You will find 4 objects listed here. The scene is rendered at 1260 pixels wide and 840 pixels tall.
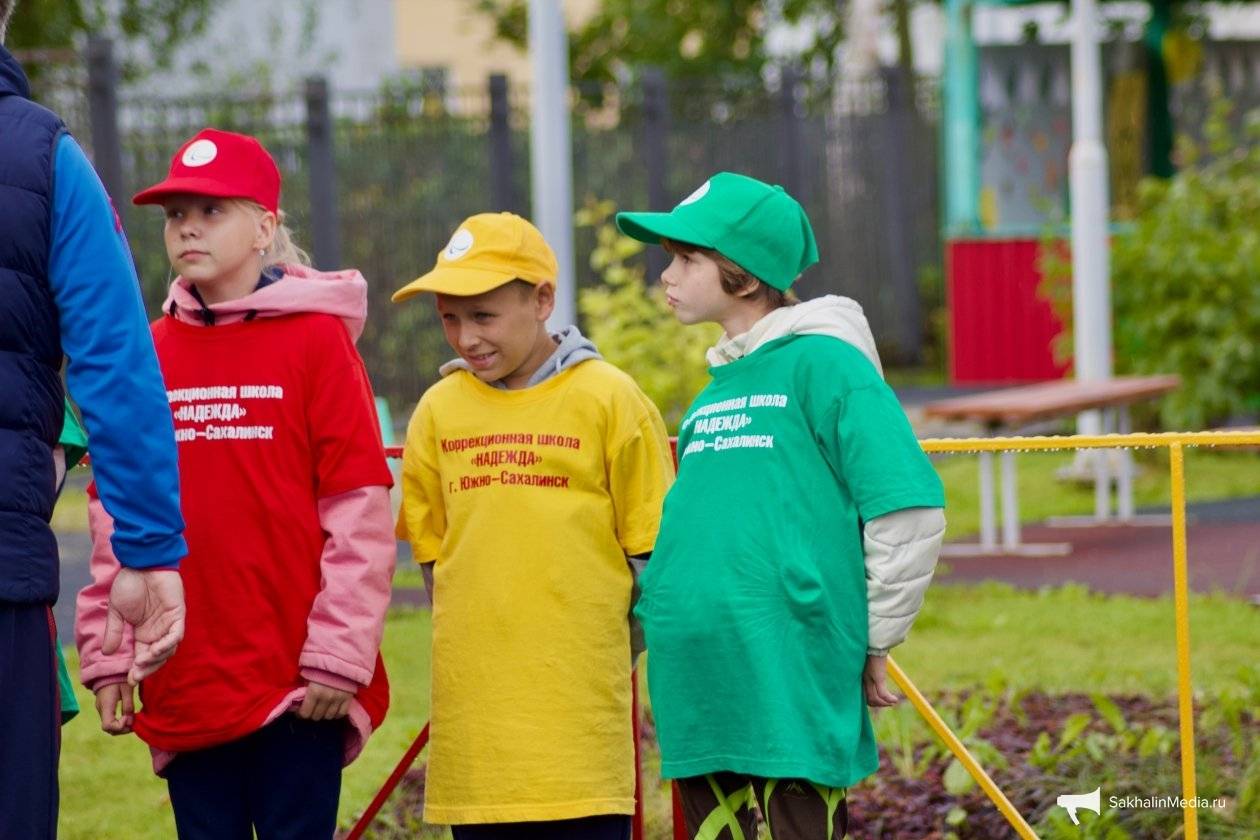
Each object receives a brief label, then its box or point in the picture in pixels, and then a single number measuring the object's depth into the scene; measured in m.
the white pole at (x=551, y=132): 14.96
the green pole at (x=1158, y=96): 30.12
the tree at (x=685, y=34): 40.12
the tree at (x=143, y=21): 36.22
